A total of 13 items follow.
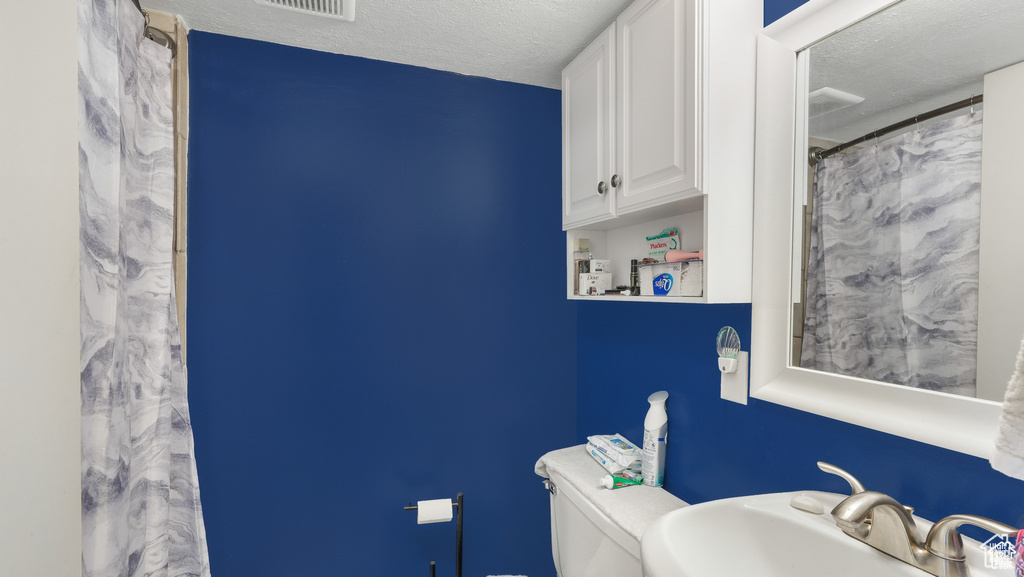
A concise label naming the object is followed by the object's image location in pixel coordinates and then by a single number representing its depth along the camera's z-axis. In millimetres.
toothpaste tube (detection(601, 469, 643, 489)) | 1395
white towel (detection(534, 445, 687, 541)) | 1220
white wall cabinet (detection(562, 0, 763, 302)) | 1096
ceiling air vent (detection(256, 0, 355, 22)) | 1401
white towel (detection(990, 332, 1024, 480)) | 516
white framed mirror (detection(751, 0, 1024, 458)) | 907
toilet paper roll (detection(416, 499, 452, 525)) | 1720
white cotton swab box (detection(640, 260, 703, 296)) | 1184
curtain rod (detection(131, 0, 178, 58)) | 1458
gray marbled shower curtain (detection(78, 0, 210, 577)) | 1060
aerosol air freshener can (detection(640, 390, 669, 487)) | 1448
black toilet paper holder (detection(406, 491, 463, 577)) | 1729
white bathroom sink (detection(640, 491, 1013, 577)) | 801
